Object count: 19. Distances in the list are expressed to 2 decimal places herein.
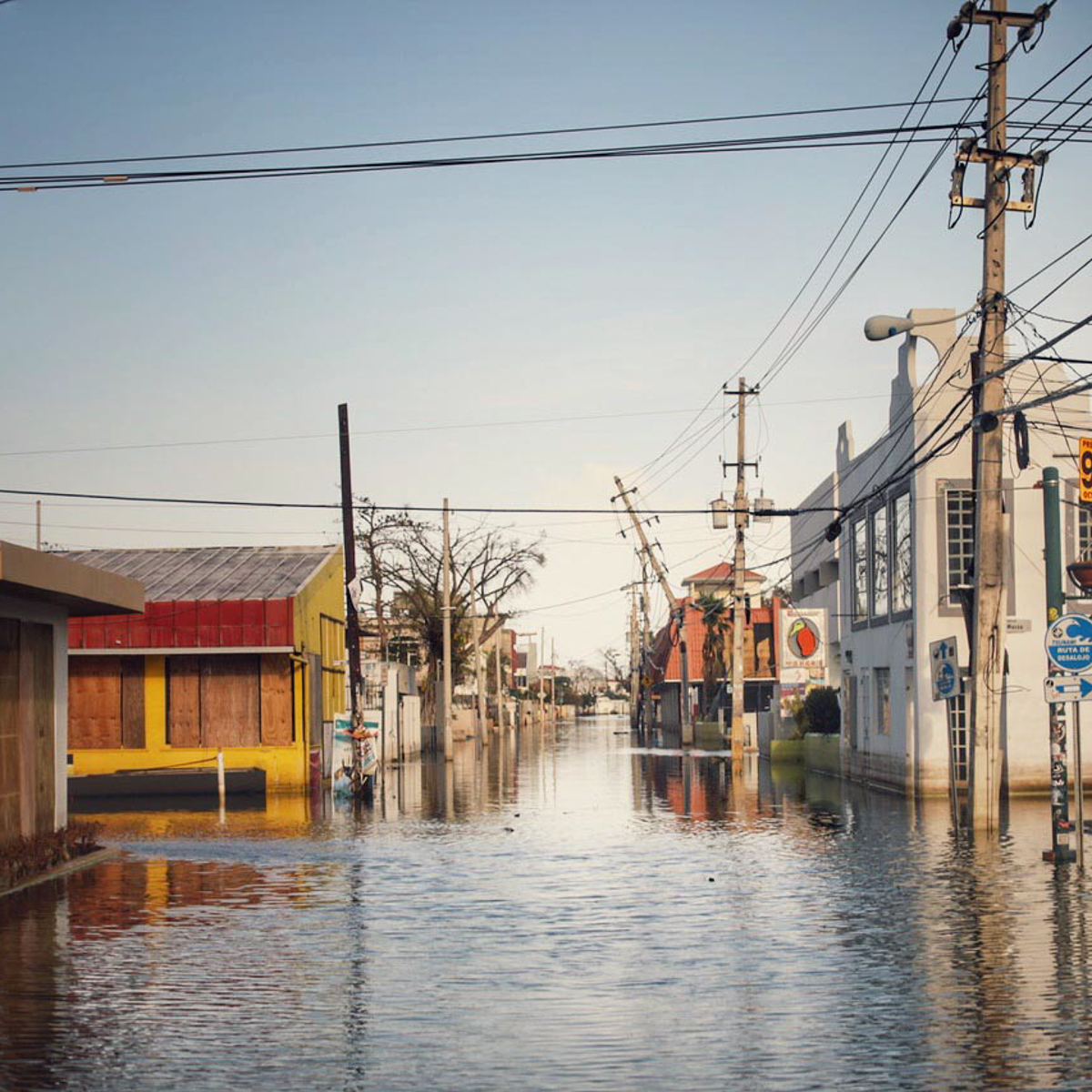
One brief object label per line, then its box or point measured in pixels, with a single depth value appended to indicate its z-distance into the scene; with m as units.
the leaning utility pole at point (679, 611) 71.19
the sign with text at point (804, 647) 53.84
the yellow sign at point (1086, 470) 19.19
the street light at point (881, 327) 22.95
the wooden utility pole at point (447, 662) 56.16
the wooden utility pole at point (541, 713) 148.95
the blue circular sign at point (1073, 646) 18.47
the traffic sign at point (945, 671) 24.80
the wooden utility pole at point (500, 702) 102.22
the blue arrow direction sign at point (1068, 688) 18.52
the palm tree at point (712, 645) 76.56
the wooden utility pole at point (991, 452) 23.33
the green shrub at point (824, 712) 51.72
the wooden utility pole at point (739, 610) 52.31
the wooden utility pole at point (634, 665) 115.69
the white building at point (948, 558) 34.09
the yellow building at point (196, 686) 41.03
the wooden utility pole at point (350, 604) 35.00
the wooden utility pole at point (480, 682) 76.76
